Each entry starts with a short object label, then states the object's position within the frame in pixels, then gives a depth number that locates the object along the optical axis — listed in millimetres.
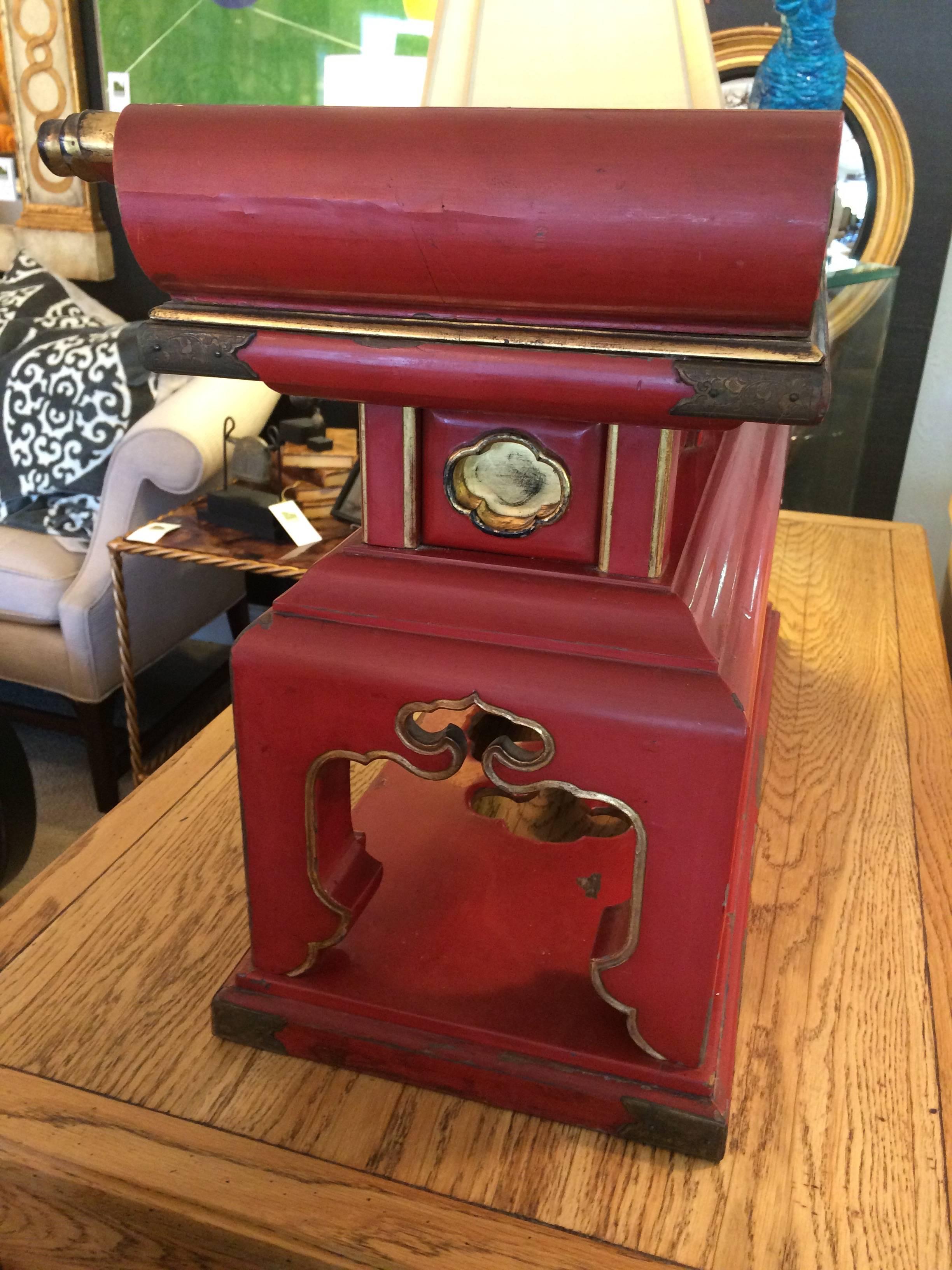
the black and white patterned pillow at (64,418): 1988
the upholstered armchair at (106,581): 1812
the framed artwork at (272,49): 2141
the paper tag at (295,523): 1665
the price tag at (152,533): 1672
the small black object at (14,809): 1234
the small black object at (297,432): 1991
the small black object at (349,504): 1738
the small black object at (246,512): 1688
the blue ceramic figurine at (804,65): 1396
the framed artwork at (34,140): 2340
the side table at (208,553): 1587
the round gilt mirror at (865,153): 1935
